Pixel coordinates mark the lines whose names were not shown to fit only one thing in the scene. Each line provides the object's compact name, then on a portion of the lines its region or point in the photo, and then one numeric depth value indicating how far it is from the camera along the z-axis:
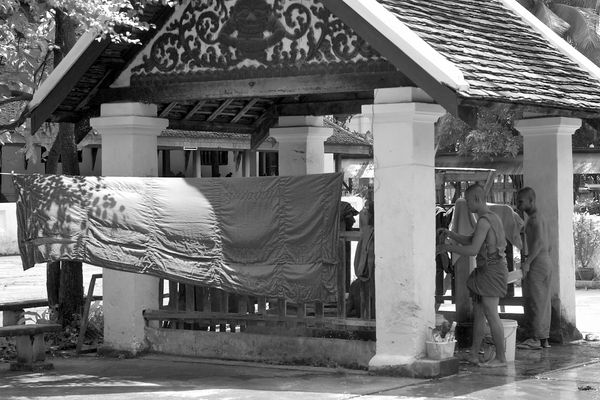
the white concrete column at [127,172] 11.75
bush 21.52
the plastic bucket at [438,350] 9.93
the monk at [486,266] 10.45
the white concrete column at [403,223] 9.95
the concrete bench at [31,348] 10.91
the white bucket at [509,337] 10.75
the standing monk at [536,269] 11.81
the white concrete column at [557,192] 12.28
